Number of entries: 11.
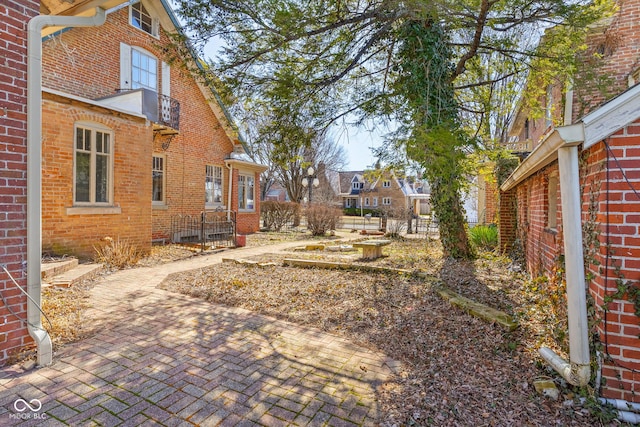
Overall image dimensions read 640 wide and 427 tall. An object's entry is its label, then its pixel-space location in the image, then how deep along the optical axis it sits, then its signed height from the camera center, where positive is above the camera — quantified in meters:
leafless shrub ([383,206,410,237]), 15.45 -0.13
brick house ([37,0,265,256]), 7.23 +2.18
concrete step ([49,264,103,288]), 5.52 -1.03
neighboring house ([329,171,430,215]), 43.44 +3.15
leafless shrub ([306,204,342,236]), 16.62 -0.11
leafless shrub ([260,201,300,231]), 18.91 +0.17
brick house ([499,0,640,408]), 2.56 -0.10
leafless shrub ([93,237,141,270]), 7.53 -0.85
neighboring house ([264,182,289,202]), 57.22 +4.20
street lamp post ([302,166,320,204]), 27.54 +3.19
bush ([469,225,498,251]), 10.98 -0.73
